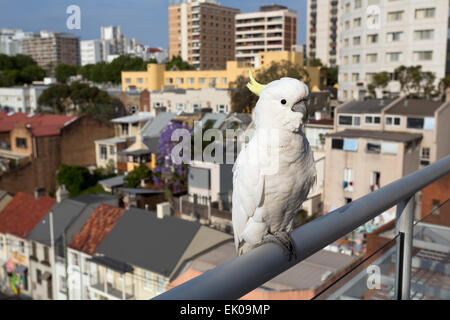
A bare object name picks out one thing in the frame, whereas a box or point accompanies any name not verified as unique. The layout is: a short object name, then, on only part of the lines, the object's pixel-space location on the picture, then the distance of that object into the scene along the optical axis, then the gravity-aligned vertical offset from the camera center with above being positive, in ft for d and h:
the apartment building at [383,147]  33.83 -4.14
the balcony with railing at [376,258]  2.34 -1.04
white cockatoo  4.05 -0.69
